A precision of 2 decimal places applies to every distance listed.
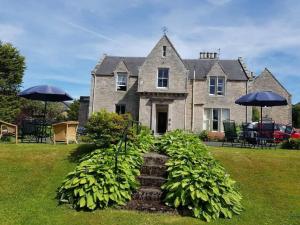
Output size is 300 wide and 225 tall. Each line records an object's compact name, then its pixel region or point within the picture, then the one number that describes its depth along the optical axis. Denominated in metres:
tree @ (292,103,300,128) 39.42
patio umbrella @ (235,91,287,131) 11.45
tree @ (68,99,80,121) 37.22
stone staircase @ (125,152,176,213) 5.98
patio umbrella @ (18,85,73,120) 11.33
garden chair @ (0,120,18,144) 11.72
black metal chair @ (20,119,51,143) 11.01
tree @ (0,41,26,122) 23.91
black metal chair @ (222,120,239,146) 12.01
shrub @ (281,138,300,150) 11.59
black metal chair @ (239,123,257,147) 12.07
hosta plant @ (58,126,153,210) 5.91
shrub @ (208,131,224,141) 17.48
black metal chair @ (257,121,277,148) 11.82
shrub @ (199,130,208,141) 17.40
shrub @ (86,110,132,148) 7.95
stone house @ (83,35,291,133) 20.59
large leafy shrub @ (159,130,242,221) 5.83
